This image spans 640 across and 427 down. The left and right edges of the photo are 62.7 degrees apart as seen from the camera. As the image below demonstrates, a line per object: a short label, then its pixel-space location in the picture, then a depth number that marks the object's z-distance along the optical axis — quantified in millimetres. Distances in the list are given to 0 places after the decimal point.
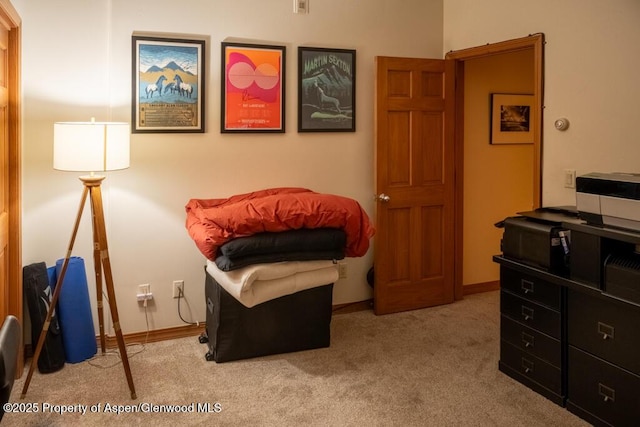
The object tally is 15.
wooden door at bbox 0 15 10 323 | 2770
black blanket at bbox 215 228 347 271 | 2885
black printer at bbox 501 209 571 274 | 2709
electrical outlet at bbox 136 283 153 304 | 3514
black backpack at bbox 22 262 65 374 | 3066
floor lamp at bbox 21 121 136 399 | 2709
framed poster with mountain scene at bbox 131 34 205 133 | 3373
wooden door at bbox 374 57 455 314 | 4000
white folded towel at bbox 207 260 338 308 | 2912
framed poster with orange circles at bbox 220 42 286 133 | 3604
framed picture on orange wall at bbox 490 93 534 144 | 4609
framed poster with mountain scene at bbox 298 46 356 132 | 3840
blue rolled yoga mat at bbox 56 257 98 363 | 3166
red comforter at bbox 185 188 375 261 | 2904
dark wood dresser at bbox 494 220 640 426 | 2330
